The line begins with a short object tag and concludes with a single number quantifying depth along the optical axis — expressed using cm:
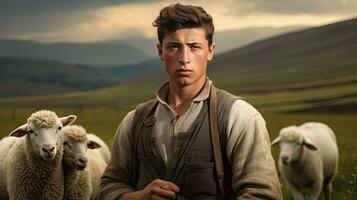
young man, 342
